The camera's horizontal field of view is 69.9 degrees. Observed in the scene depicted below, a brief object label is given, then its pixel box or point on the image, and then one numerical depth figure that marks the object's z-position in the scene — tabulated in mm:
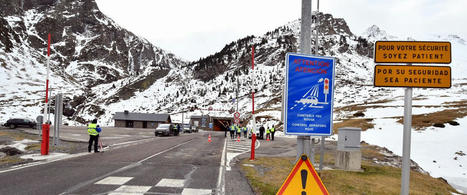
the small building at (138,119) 101244
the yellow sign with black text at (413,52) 5289
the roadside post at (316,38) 9898
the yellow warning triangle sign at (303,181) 4586
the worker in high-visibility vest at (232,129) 35869
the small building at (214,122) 102588
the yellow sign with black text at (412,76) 5242
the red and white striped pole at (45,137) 13892
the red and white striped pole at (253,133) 13570
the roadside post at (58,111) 16828
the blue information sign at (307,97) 4789
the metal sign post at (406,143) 5375
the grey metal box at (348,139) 12961
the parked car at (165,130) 40812
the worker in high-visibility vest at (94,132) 16172
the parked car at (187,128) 65062
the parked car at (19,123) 42219
